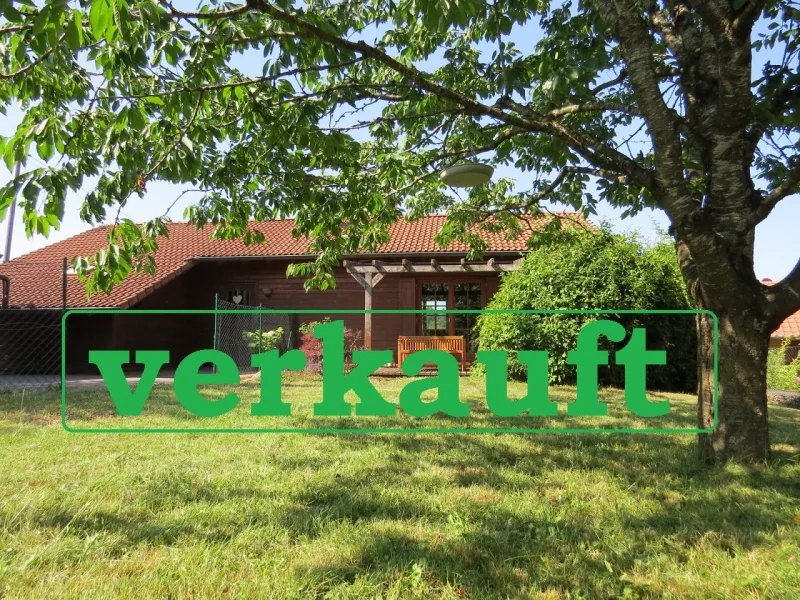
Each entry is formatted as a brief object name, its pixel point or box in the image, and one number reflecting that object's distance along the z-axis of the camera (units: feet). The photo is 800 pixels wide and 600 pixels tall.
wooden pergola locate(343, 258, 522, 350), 37.91
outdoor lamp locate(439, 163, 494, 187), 15.80
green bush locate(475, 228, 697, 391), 29.81
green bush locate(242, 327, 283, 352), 40.65
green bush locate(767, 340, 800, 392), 44.21
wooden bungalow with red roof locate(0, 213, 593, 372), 41.96
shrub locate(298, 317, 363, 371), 38.01
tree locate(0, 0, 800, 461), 9.09
